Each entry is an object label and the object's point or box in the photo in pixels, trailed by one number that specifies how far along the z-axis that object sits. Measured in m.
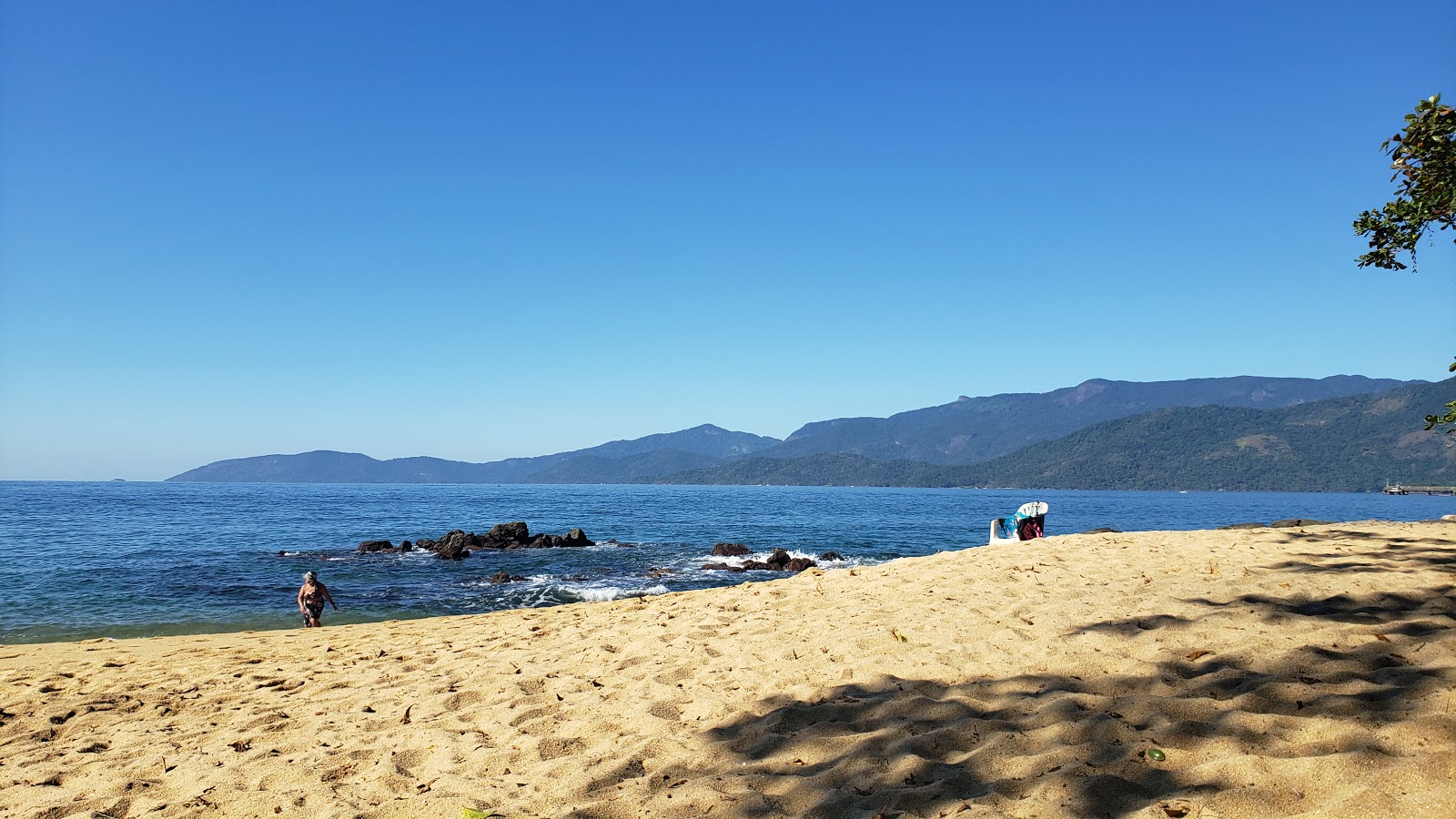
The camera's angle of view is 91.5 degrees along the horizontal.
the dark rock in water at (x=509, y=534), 35.81
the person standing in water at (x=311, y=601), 14.55
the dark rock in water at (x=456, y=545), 31.36
